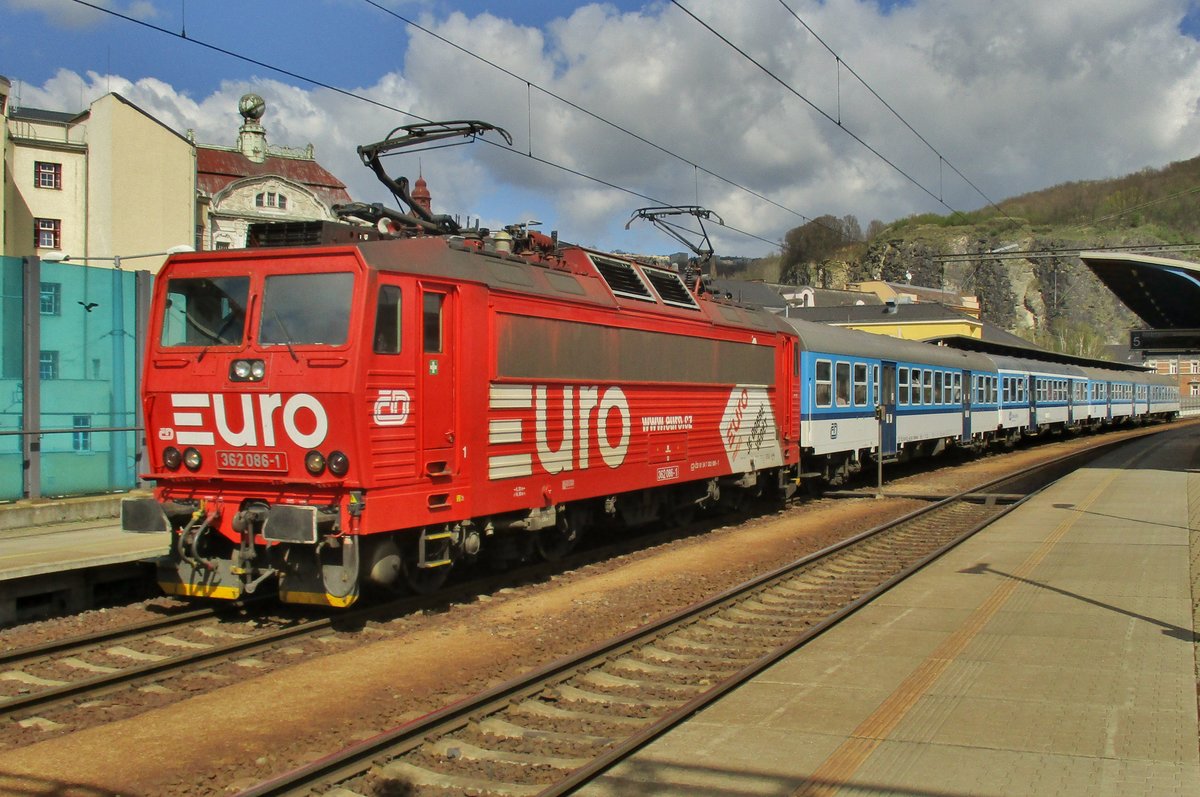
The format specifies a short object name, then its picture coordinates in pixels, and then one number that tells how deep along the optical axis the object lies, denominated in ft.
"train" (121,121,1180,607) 27.91
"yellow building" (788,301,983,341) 223.92
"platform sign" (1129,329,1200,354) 91.04
